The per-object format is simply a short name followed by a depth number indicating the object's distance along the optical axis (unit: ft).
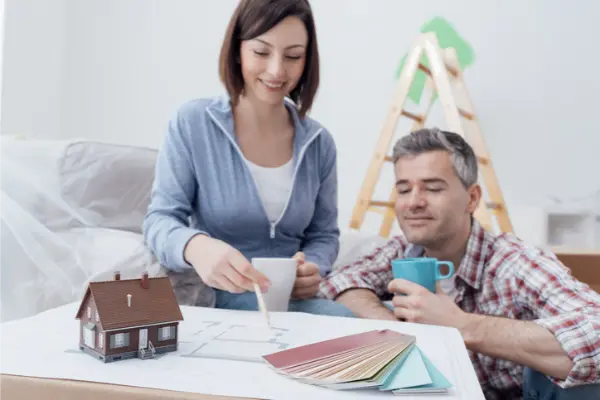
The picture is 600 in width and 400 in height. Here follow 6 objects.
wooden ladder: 7.00
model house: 1.82
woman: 3.50
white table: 1.60
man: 2.74
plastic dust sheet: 3.46
